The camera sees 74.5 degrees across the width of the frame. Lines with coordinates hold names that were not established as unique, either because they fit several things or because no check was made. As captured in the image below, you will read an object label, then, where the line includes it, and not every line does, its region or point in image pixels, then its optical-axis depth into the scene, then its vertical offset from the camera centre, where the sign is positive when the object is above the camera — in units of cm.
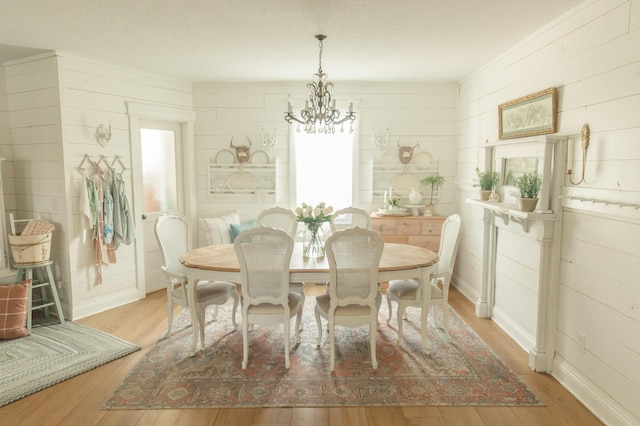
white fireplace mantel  285 -56
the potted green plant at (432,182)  514 -10
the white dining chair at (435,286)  333 -92
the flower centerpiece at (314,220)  342 -38
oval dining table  306 -69
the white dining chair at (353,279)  283 -74
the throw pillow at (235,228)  499 -65
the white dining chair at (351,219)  420 -54
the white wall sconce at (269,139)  527 +43
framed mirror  326 +5
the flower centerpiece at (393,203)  511 -36
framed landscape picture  298 +46
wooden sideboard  493 -64
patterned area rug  265 -141
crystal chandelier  336 +49
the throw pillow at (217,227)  478 -63
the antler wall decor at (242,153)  527 +26
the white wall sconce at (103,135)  415 +38
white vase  515 -29
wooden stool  370 -101
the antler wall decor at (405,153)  525 +26
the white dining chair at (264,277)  286 -73
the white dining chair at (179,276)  338 -83
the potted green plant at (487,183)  374 -8
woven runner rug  286 -140
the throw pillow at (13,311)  354 -116
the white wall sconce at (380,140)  524 +42
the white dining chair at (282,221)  369 -50
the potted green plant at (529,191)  296 -12
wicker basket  368 -64
